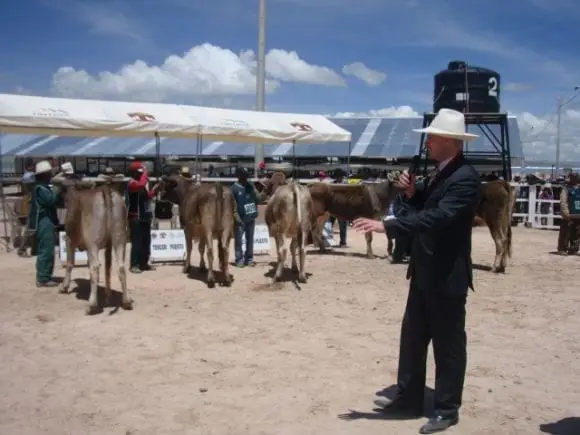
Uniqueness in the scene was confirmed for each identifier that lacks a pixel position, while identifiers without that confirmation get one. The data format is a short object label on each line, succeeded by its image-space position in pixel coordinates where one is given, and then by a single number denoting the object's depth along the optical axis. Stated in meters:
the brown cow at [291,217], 10.10
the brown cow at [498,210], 11.93
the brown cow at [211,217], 9.89
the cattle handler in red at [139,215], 10.71
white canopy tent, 12.93
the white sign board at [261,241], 13.18
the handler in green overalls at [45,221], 9.25
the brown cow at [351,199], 13.31
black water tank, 22.52
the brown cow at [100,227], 8.00
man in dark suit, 4.33
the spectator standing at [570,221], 14.50
